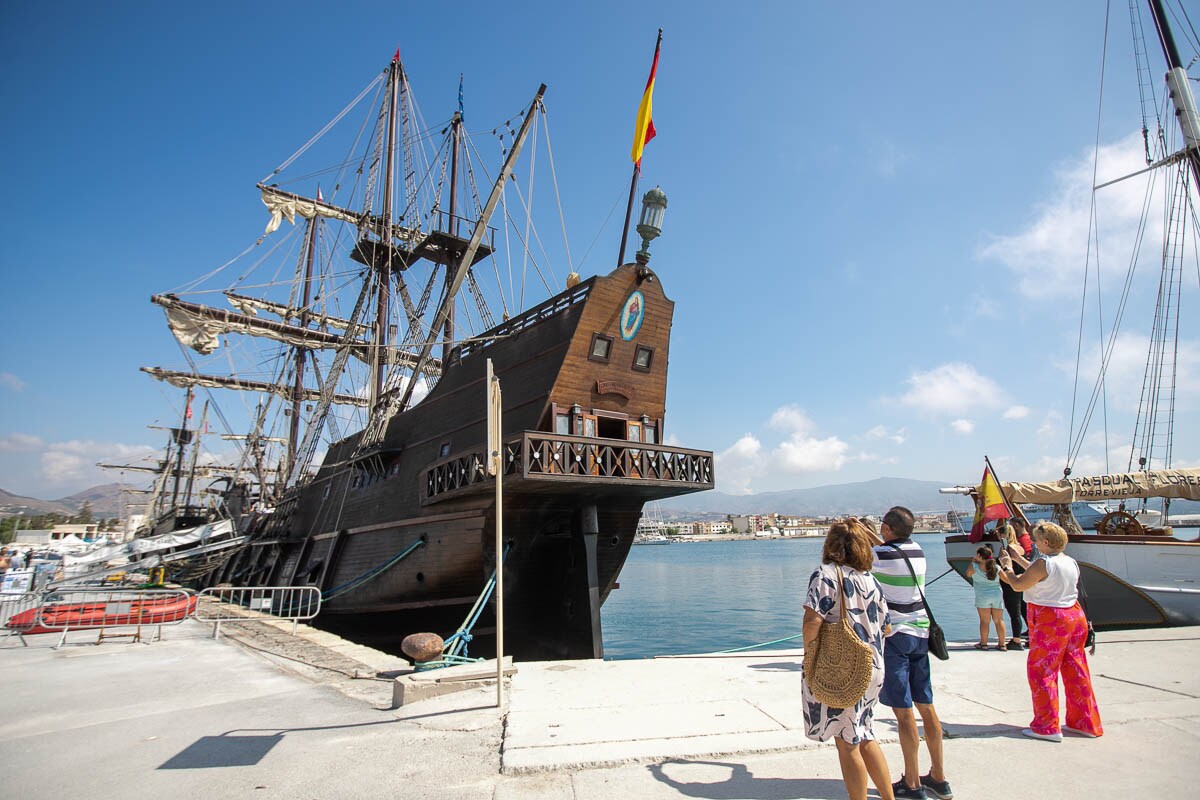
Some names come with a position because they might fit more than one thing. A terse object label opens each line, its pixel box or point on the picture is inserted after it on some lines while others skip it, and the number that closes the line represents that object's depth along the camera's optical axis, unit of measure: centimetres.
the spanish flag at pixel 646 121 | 1312
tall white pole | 541
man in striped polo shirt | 339
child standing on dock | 809
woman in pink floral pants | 430
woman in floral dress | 299
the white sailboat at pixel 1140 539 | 1297
